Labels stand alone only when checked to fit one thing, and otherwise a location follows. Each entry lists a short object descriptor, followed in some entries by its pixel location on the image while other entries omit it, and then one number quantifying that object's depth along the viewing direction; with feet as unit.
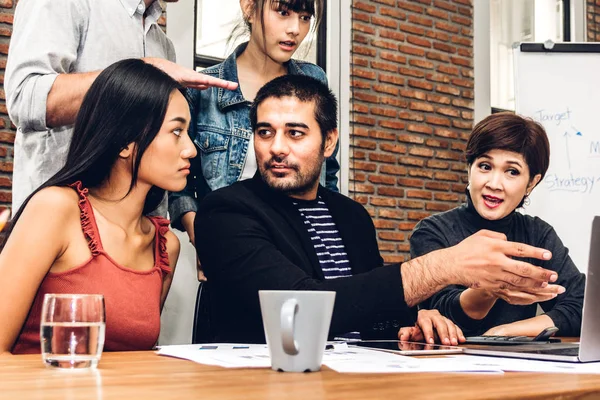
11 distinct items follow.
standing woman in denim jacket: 7.34
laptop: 3.39
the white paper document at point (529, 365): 3.15
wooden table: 2.34
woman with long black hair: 4.68
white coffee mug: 2.85
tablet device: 3.76
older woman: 7.57
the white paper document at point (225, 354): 3.16
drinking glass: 3.04
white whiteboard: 11.02
